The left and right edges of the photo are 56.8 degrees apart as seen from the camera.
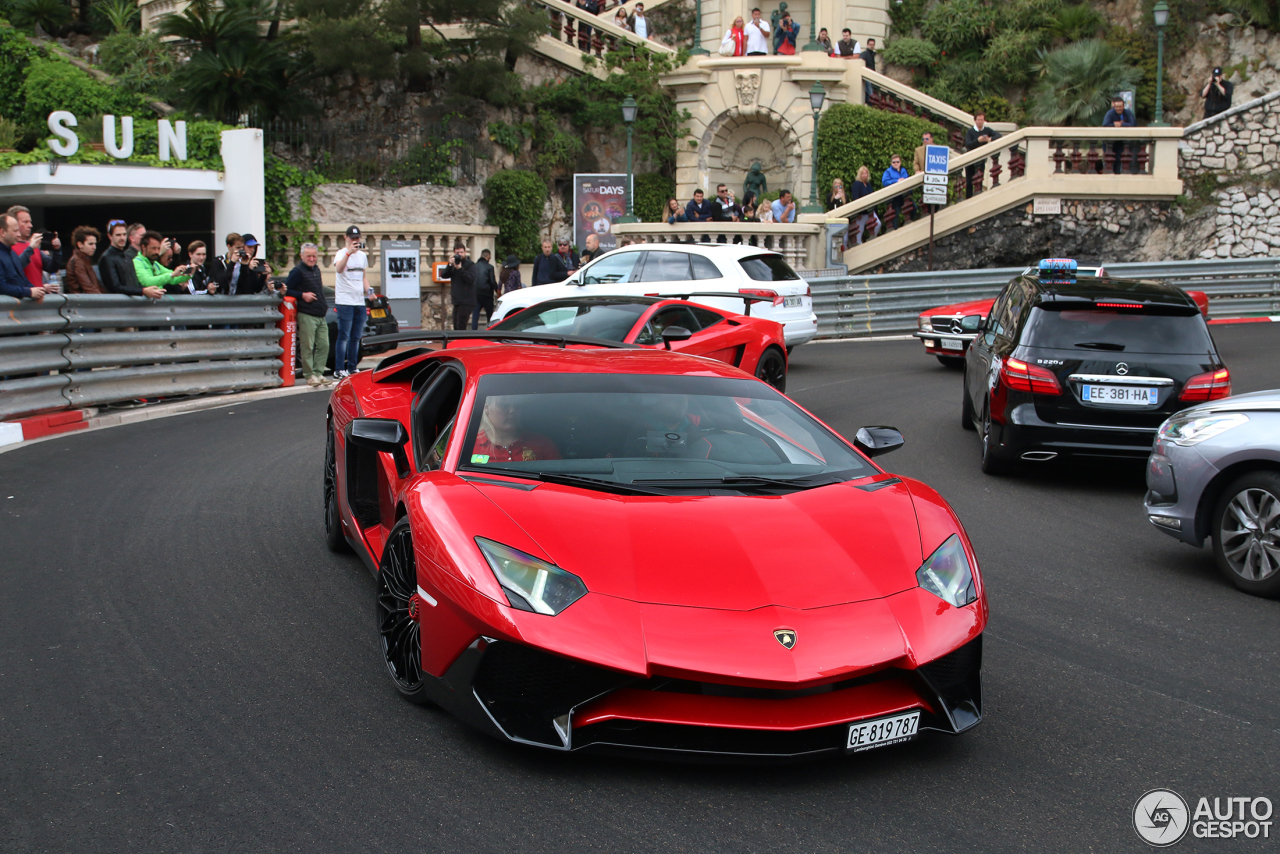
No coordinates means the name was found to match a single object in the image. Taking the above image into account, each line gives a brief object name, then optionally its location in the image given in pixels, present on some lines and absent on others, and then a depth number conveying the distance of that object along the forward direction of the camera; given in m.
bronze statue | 34.62
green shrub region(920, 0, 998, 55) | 34.31
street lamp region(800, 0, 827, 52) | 32.82
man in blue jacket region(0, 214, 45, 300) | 10.68
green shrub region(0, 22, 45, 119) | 26.56
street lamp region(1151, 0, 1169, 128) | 25.69
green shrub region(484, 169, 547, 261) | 29.70
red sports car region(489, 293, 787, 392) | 10.95
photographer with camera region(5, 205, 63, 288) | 11.39
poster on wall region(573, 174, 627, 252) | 28.97
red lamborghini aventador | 3.58
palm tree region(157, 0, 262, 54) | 27.66
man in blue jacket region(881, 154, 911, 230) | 26.67
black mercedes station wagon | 8.79
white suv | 15.91
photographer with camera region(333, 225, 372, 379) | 15.30
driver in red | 4.63
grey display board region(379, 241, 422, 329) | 21.73
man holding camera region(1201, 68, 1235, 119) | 27.00
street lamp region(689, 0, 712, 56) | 31.80
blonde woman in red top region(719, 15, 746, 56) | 33.62
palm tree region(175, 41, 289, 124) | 27.28
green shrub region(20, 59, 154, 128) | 26.20
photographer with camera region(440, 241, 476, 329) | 20.42
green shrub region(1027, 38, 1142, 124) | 30.91
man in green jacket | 13.27
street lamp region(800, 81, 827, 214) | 25.91
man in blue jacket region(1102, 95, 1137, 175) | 26.30
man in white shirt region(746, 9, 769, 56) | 33.44
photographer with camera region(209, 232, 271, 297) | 14.59
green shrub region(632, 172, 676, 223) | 33.72
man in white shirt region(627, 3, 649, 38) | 34.88
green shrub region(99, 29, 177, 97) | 30.33
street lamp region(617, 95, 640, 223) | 27.64
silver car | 6.18
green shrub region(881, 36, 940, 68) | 35.03
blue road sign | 23.58
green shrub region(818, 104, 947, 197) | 31.23
